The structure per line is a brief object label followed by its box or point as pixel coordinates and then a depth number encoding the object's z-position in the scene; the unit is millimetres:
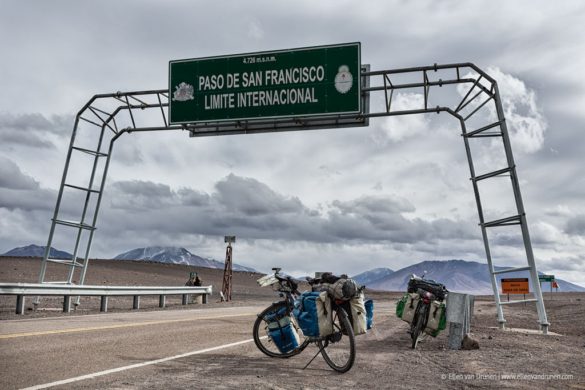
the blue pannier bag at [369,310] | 8461
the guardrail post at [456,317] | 10742
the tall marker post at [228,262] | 32781
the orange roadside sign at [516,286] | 18562
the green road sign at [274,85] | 20500
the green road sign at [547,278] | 37625
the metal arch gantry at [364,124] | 17453
